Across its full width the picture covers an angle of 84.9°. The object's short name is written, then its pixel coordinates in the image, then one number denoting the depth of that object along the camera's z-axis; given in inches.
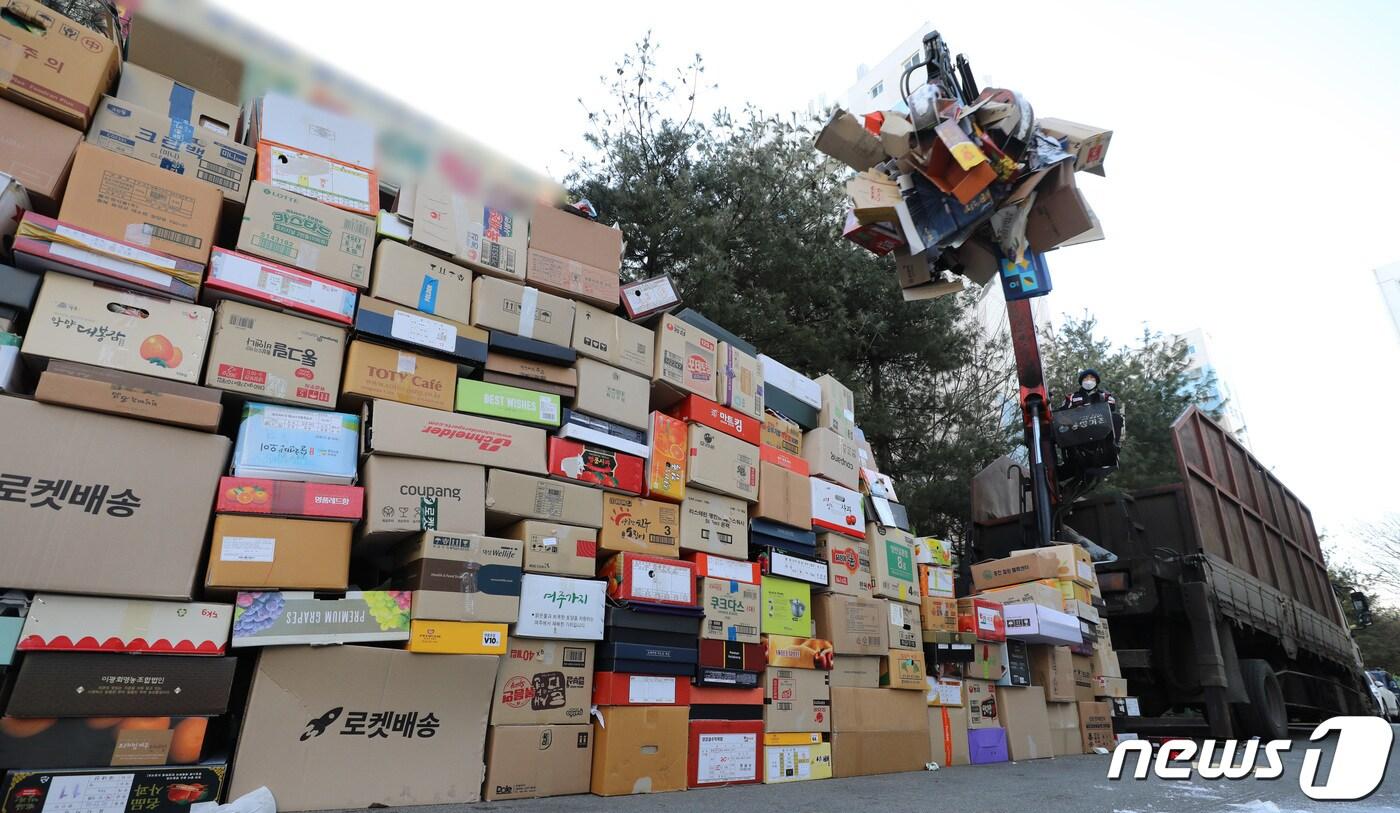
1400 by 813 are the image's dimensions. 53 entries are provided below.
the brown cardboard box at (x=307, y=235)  121.8
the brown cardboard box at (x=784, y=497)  169.6
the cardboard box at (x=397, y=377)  123.3
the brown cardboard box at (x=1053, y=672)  216.7
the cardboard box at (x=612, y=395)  147.5
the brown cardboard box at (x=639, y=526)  142.5
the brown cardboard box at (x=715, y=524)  153.8
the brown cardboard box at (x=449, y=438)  120.6
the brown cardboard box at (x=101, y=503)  90.9
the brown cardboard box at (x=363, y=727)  99.3
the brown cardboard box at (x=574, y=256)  153.7
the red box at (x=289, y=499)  105.9
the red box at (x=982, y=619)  197.8
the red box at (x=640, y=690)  130.4
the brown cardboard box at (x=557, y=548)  129.6
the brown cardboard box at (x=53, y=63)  110.7
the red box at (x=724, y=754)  138.9
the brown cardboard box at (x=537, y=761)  116.6
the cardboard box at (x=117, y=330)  100.9
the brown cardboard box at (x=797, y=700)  152.4
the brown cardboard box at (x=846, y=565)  177.6
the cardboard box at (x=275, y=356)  112.6
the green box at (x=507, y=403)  133.6
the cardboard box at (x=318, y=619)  101.5
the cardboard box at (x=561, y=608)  125.8
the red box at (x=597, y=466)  139.2
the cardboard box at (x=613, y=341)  152.7
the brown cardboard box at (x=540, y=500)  129.6
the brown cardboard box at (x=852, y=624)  169.8
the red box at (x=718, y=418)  163.8
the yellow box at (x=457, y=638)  113.1
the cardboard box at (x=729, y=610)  147.9
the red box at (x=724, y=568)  151.3
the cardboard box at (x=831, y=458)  190.5
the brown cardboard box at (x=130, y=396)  97.2
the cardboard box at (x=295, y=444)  110.5
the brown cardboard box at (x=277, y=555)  102.0
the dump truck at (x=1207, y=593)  217.6
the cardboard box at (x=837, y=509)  181.6
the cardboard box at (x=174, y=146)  118.3
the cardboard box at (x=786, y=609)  159.8
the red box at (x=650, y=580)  138.3
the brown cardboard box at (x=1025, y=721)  199.5
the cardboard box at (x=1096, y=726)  224.7
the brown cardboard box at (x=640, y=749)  125.9
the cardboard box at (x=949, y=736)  182.7
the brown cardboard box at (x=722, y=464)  157.6
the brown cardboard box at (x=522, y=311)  140.8
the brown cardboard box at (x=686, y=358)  163.3
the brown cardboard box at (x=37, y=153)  107.2
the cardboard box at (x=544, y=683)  121.3
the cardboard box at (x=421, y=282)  131.3
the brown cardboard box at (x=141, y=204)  108.9
